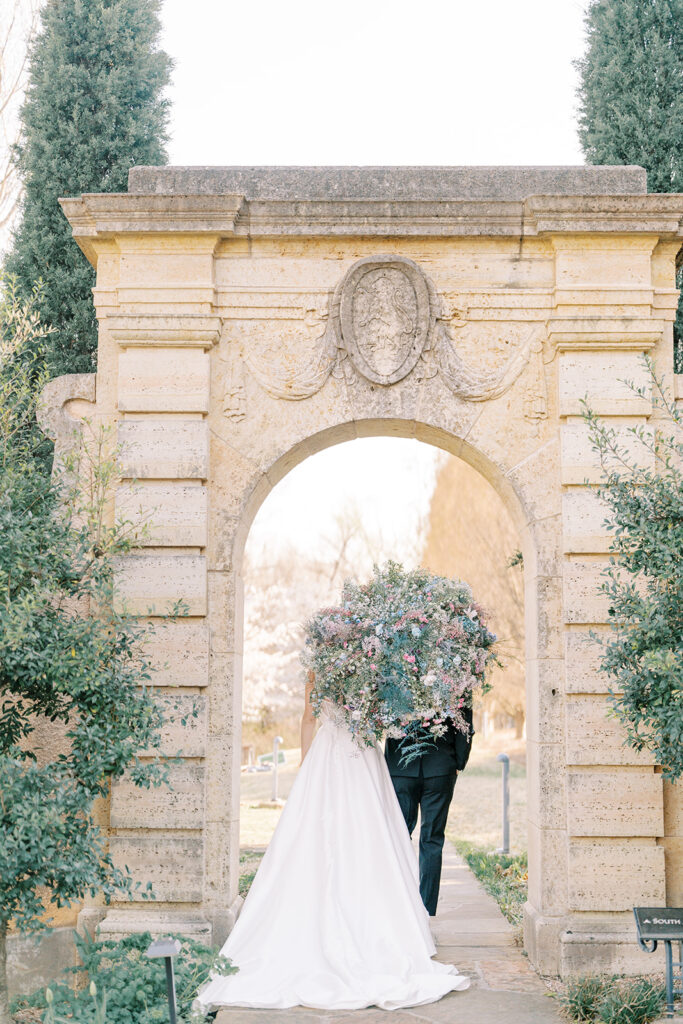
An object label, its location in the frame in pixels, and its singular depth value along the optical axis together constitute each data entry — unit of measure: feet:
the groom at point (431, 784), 22.31
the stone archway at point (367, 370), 20.59
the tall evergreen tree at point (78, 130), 29.17
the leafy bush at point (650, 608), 16.62
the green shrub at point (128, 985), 15.48
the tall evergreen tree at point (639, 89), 28.76
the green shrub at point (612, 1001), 16.67
